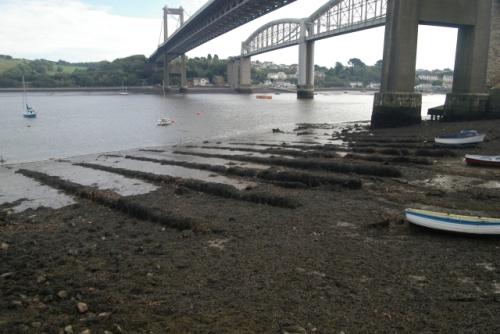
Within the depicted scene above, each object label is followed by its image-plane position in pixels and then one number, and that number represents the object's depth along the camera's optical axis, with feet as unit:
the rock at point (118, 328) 14.94
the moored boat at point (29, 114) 166.81
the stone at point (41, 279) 19.10
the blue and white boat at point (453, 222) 23.11
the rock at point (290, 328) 14.97
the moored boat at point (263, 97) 356.89
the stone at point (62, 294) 17.56
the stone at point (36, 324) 15.20
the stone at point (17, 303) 16.78
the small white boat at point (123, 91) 405.27
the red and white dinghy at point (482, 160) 45.52
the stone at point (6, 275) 19.59
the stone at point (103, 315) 15.76
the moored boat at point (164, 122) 136.81
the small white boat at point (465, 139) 60.34
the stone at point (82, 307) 16.32
